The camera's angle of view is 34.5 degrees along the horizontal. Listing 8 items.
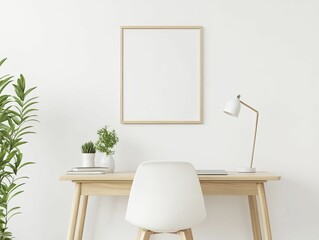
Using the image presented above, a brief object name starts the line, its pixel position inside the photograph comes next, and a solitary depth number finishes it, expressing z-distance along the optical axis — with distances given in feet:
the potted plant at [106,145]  11.00
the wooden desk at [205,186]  9.90
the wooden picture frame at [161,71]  11.80
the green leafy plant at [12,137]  10.78
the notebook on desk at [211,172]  10.18
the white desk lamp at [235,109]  10.86
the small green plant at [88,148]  11.03
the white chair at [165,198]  8.87
